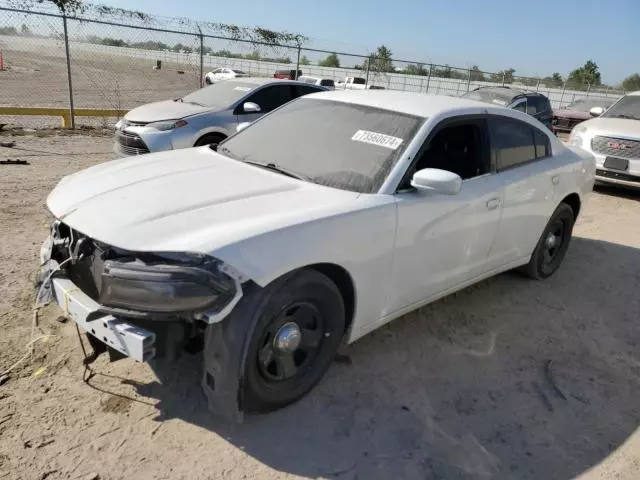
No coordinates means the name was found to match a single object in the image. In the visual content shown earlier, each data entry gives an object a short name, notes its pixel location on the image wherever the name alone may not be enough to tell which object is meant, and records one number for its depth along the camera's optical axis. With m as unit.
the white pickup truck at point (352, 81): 27.80
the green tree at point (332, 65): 34.67
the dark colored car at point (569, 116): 17.77
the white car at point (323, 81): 22.89
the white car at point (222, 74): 27.84
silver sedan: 7.72
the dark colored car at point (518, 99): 12.65
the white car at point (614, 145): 8.65
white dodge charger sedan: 2.42
